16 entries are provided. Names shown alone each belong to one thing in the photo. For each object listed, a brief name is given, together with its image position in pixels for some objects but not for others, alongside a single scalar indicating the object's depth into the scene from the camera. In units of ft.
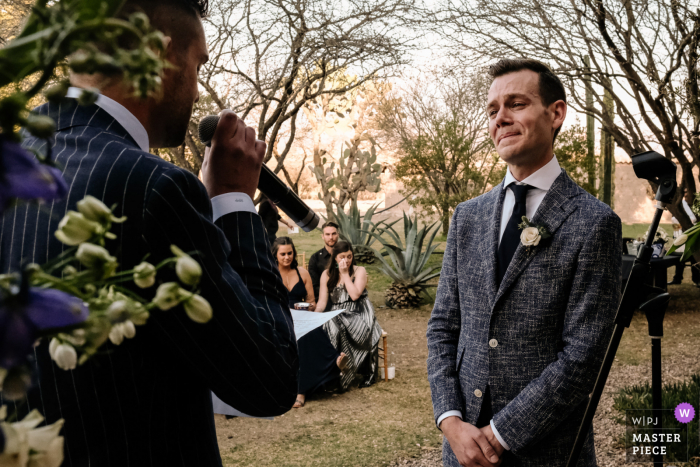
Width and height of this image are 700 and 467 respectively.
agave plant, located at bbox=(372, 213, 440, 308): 30.30
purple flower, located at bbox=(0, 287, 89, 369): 0.84
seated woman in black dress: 17.17
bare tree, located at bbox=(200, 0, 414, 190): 24.49
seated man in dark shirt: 22.63
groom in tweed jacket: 5.41
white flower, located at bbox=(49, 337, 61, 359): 1.17
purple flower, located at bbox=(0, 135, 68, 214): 0.84
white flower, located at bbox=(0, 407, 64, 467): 0.90
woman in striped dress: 18.26
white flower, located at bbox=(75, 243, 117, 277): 1.00
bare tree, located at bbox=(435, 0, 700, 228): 22.58
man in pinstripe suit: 2.37
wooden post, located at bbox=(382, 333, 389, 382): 19.03
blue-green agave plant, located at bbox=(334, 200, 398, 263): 39.24
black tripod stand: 5.28
